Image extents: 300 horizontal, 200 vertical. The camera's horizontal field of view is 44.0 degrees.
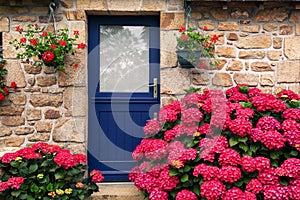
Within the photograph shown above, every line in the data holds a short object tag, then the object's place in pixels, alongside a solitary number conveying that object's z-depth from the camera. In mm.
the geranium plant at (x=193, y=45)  4070
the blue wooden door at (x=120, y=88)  4504
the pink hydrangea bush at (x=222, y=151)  3156
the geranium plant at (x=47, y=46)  3951
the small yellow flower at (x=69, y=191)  3441
